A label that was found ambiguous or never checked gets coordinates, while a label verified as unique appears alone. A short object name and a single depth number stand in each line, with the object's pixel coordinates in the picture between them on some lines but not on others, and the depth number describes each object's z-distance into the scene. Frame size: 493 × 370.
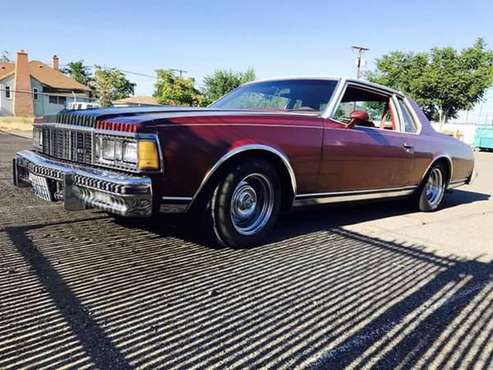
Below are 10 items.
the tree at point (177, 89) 42.69
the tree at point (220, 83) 48.97
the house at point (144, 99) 58.14
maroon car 3.27
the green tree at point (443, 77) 34.94
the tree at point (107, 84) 52.03
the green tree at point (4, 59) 79.85
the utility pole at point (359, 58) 40.59
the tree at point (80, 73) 78.31
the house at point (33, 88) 44.34
